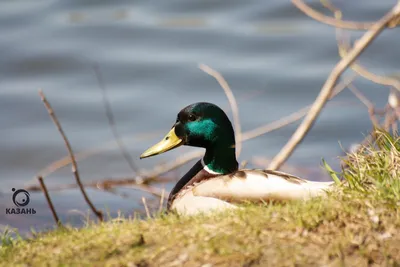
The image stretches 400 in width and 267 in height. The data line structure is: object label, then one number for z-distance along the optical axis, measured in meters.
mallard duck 9.80
